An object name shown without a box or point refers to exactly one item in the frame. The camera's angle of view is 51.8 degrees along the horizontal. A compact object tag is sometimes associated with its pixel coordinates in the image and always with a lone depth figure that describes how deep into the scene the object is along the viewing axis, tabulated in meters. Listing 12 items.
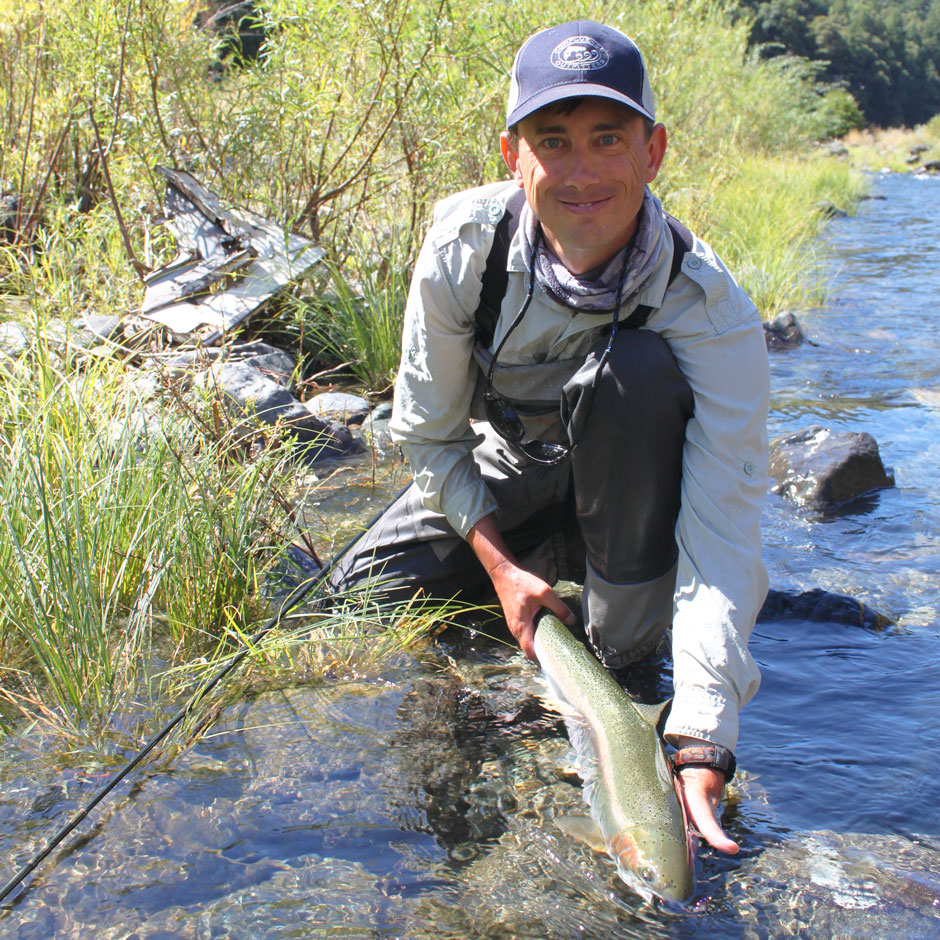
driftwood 5.70
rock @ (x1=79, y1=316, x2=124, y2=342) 5.38
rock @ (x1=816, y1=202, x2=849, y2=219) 16.90
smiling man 2.56
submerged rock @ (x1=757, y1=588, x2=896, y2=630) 3.71
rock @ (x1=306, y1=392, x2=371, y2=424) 5.46
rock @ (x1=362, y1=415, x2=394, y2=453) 5.37
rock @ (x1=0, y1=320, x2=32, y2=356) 4.34
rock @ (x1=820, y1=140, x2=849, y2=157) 38.24
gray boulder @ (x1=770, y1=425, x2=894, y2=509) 4.87
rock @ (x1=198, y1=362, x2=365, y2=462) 5.00
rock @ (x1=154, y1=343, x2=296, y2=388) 4.57
